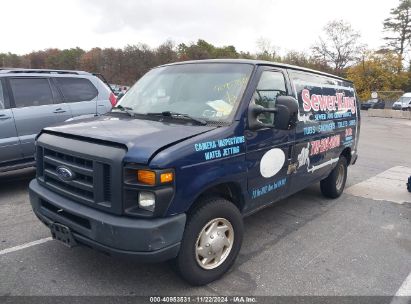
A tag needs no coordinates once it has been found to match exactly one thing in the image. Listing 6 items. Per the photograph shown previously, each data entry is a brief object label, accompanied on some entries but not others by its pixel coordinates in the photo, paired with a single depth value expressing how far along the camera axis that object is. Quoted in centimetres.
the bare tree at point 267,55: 5728
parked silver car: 578
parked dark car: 3656
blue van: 278
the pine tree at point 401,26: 5869
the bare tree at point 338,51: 5216
